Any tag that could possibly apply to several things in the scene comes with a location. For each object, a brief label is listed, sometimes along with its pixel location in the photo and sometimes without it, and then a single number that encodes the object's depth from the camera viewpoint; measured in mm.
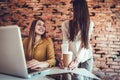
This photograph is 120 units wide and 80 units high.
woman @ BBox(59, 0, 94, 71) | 1228
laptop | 1095
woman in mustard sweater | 1280
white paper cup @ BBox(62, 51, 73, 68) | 1232
